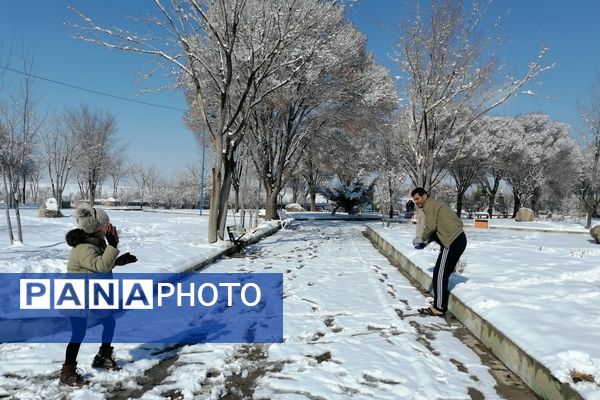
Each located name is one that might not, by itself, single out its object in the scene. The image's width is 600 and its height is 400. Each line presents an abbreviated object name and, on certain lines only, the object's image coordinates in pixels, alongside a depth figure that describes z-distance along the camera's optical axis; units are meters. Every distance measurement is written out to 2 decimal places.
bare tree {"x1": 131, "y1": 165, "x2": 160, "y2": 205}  71.00
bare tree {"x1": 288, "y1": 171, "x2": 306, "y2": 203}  58.90
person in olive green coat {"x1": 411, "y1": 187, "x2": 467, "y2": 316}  5.67
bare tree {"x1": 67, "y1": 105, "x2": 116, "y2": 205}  37.59
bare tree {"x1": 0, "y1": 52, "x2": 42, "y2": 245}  11.63
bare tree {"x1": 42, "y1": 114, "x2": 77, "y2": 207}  30.00
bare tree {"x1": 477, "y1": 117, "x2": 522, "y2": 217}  36.41
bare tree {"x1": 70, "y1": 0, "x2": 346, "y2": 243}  11.70
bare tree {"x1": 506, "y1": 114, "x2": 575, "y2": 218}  39.59
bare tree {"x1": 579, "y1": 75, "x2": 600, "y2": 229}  24.31
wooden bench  12.36
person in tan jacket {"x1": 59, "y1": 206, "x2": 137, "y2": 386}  3.35
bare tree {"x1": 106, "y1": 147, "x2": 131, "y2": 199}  43.96
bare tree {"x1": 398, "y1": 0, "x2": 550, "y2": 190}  12.52
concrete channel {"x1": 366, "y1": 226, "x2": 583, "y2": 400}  3.06
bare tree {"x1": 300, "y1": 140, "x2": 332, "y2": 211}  26.32
